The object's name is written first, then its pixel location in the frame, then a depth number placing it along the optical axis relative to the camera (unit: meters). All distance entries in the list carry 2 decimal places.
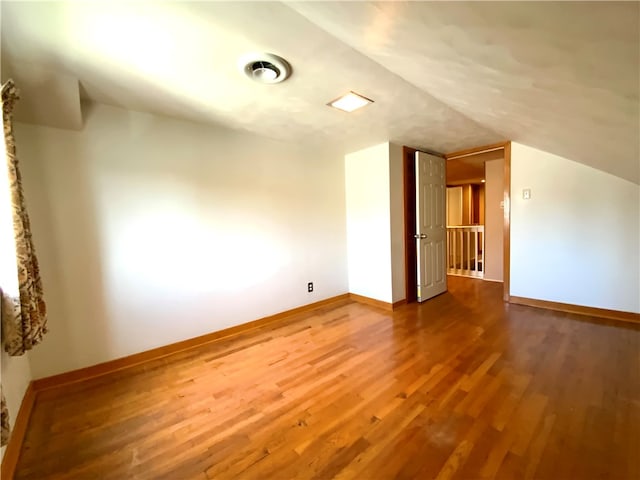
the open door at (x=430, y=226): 3.56
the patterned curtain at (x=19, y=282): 1.27
